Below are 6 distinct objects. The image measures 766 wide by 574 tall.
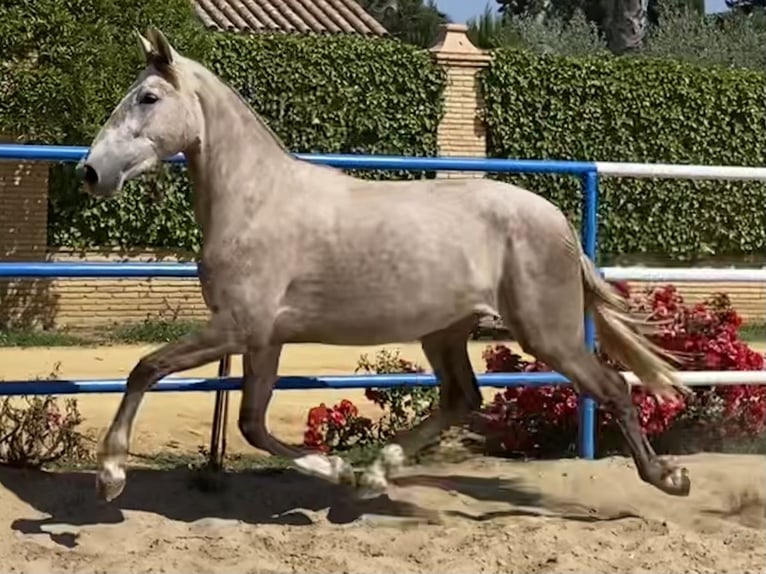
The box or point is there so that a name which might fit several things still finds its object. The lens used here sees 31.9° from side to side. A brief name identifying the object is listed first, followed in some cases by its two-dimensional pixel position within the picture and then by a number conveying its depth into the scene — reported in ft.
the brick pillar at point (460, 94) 53.26
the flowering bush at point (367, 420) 22.45
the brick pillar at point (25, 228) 46.60
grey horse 14.99
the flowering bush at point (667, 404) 21.25
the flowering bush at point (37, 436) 17.85
